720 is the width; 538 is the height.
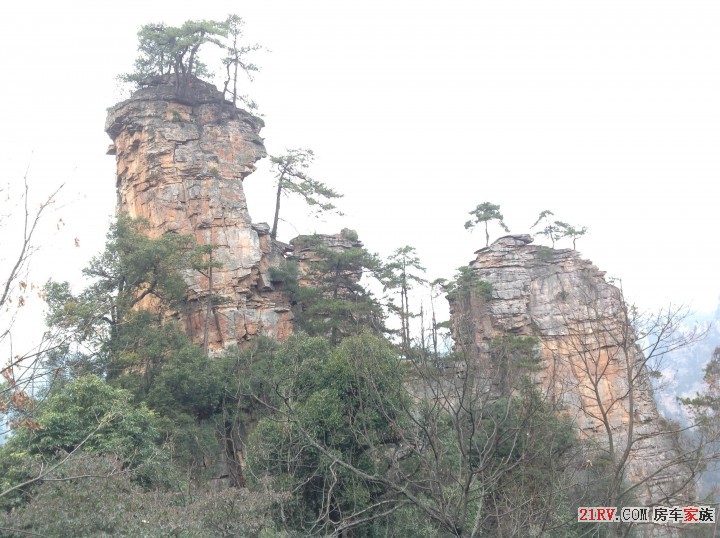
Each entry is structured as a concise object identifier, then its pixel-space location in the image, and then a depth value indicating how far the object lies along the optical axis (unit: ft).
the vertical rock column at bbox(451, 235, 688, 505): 94.43
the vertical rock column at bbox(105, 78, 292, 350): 79.92
